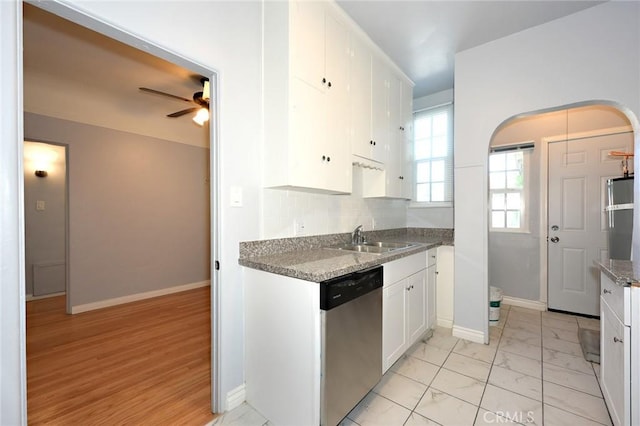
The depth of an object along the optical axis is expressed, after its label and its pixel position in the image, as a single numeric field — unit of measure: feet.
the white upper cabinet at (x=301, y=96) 5.89
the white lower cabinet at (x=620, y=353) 4.30
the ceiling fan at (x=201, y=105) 8.55
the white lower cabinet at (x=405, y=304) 6.31
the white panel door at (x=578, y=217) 9.84
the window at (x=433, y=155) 11.24
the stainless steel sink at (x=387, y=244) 8.60
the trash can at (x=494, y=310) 9.61
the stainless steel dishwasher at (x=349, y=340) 4.53
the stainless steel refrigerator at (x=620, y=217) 7.43
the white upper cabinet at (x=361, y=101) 7.86
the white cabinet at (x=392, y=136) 9.31
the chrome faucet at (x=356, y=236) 9.04
